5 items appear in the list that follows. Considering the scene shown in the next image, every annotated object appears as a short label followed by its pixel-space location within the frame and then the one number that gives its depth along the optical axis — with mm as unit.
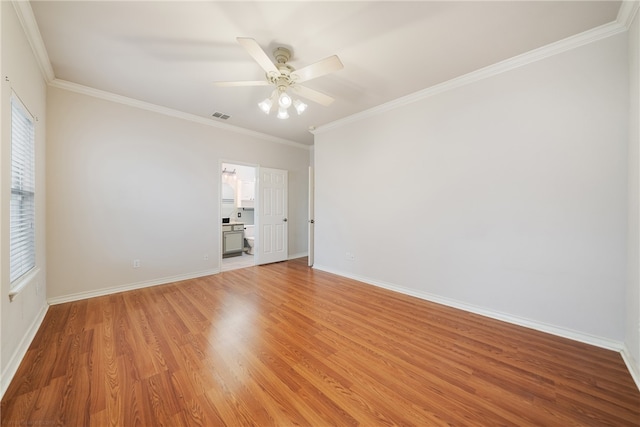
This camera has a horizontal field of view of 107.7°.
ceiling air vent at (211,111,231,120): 4000
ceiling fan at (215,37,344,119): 1906
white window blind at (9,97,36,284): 1994
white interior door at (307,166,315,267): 5070
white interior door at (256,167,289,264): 5143
